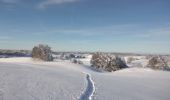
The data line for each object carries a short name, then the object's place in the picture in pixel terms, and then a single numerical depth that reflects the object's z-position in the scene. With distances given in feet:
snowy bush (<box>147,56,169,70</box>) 56.03
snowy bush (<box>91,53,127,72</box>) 62.60
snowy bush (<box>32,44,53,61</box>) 67.42
